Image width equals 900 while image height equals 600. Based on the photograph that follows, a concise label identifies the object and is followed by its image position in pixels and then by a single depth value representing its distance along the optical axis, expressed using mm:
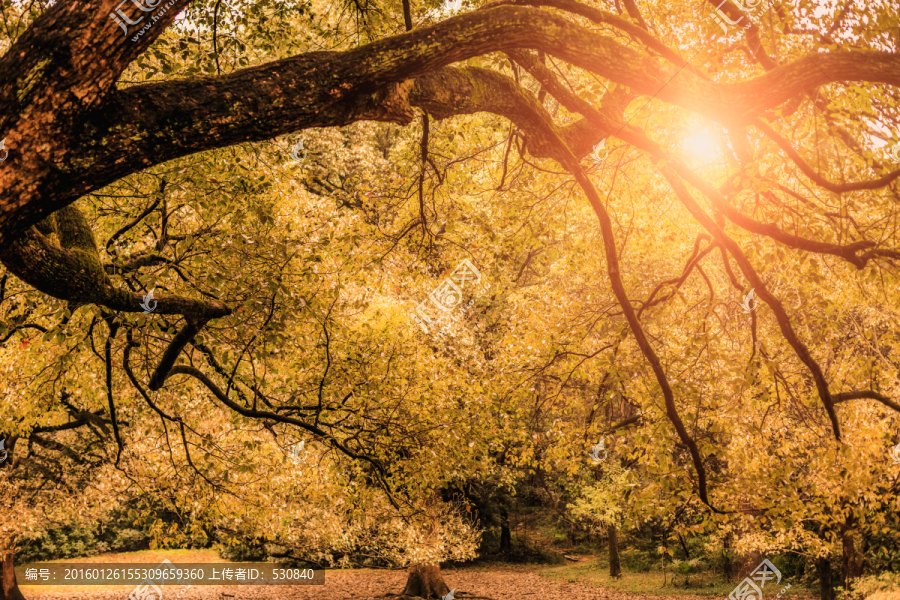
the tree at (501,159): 2639
